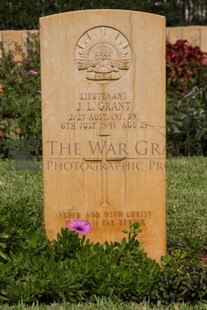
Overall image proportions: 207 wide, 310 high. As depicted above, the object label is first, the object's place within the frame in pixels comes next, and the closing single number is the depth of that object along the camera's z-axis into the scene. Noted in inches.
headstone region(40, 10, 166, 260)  227.8
